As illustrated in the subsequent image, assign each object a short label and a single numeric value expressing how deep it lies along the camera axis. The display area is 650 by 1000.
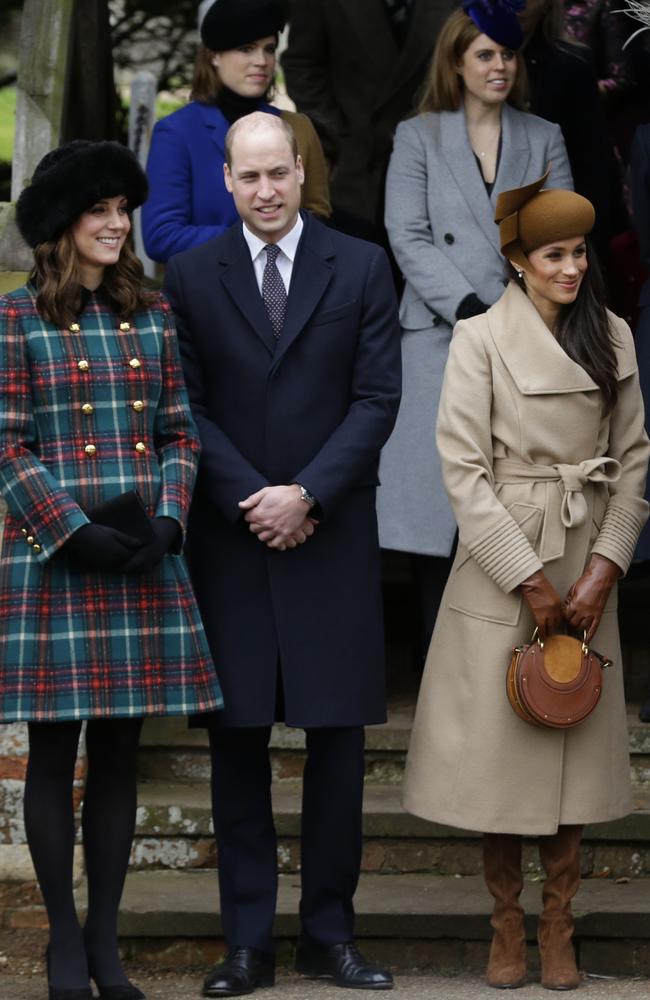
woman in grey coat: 11.95
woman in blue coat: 11.64
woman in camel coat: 9.85
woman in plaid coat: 9.31
